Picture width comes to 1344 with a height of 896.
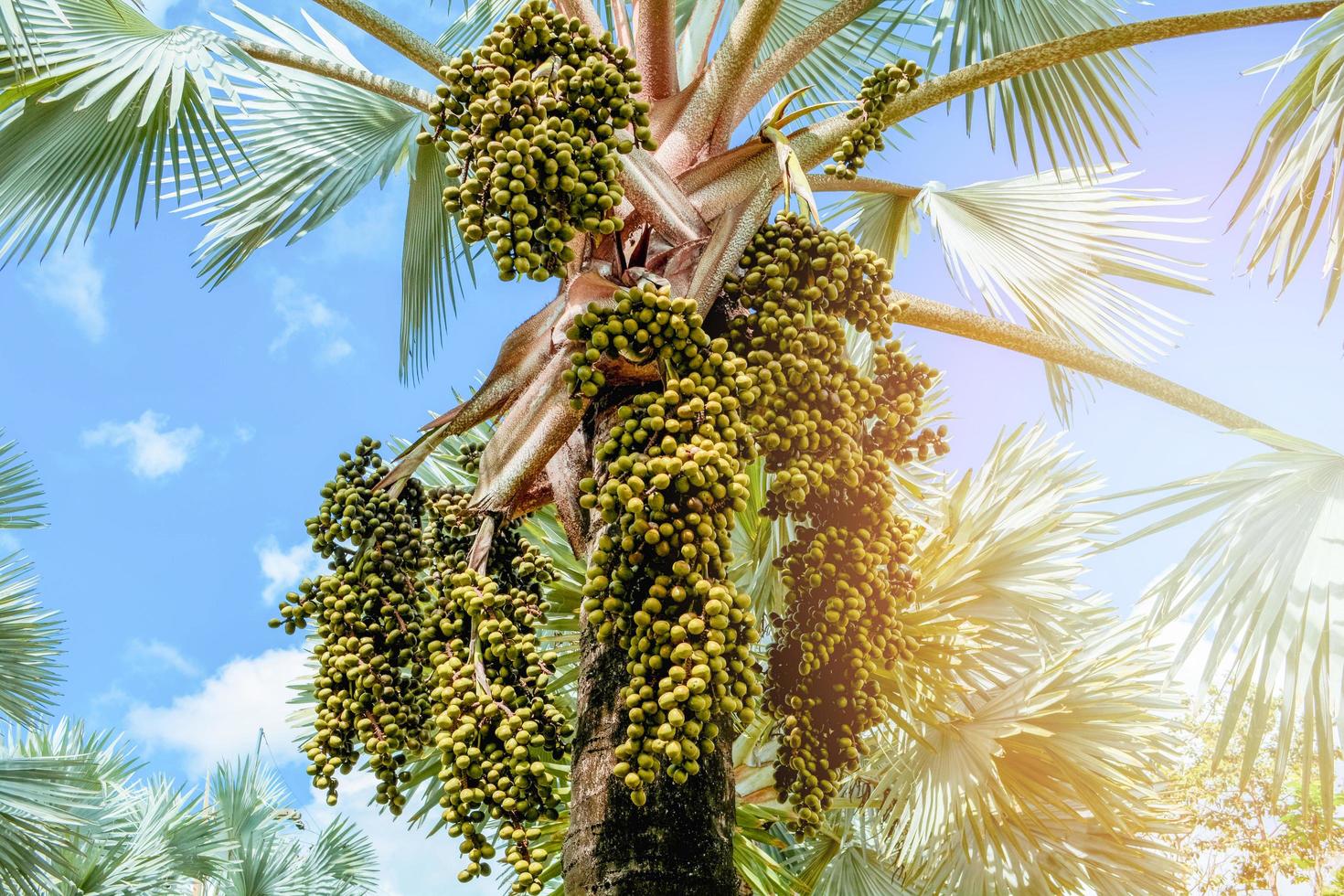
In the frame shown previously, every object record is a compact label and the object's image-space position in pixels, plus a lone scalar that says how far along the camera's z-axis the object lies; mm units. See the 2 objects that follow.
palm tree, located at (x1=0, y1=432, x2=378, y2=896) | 5785
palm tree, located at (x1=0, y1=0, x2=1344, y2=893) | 2432
